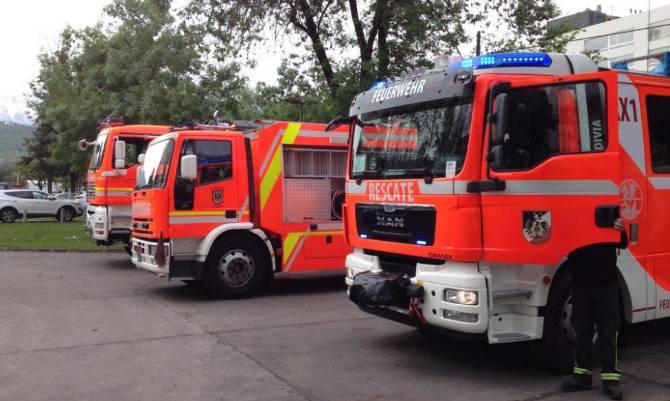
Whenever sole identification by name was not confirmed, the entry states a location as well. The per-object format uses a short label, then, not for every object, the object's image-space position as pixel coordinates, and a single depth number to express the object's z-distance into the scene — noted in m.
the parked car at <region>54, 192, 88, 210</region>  30.43
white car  28.77
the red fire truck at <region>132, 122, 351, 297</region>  9.34
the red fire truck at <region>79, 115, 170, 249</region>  12.82
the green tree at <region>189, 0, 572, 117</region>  14.95
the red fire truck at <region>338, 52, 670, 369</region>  5.22
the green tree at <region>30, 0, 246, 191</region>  22.92
